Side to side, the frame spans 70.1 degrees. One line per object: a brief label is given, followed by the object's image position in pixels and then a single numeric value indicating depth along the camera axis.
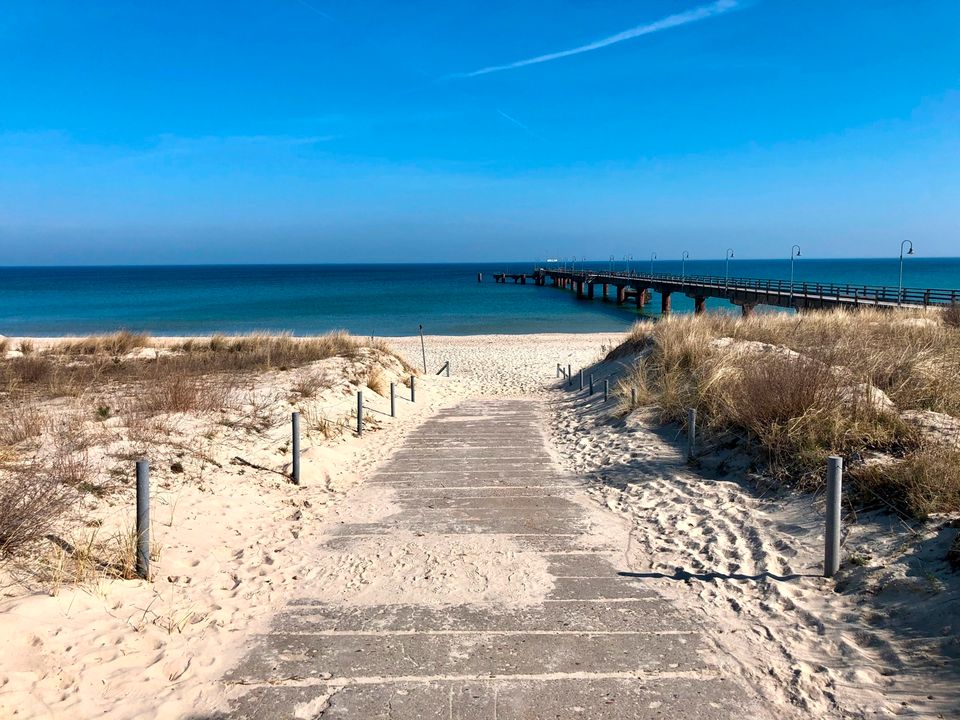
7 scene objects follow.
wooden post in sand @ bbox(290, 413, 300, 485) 8.28
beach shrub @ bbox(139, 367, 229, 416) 9.82
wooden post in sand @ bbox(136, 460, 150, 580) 5.29
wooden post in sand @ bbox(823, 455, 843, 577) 5.09
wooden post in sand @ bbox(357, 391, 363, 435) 11.38
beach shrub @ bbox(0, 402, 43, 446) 7.74
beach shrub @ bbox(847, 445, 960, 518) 5.37
